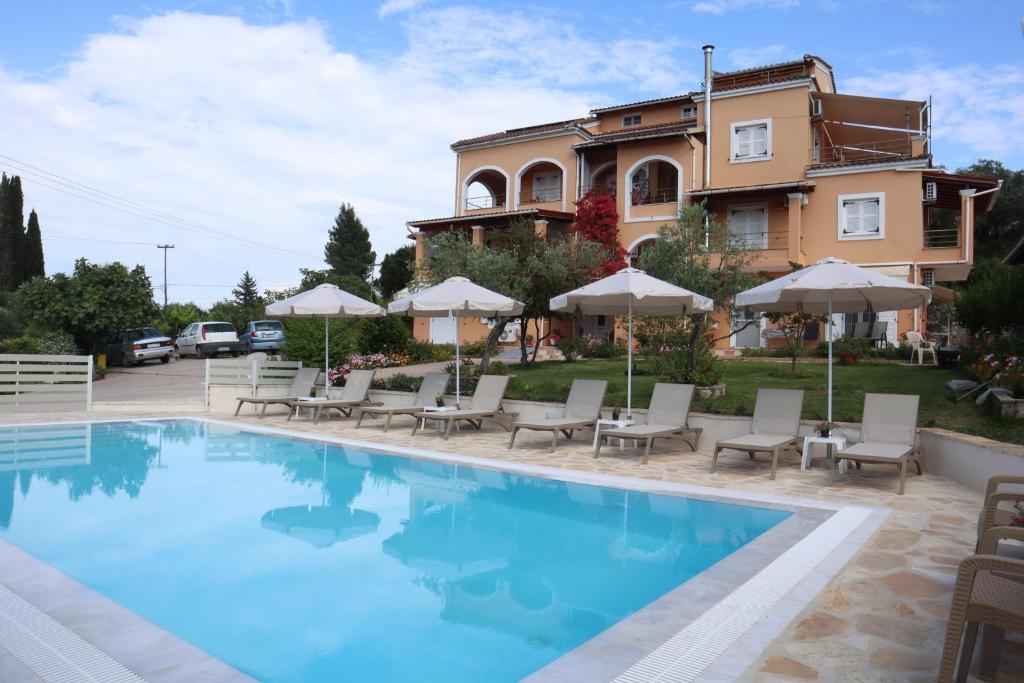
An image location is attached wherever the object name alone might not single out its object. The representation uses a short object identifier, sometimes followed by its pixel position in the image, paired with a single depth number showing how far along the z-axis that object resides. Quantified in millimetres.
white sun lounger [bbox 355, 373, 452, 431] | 13539
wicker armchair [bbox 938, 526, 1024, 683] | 2697
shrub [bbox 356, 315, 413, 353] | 23453
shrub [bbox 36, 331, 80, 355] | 22797
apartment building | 23812
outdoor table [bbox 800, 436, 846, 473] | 8781
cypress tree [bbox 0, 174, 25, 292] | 39438
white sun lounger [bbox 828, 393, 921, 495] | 8281
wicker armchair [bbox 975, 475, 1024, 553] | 4133
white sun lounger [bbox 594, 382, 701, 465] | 10320
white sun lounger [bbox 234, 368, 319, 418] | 15727
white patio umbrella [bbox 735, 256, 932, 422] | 8594
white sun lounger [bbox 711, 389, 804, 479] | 9156
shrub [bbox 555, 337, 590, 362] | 21734
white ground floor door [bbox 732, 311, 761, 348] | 24984
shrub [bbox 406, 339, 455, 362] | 24094
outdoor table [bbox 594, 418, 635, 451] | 10617
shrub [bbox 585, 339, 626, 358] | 22625
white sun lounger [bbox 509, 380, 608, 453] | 10984
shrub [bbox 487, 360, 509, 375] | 17609
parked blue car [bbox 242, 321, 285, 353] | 28631
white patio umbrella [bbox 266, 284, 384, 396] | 14102
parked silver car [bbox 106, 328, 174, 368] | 27312
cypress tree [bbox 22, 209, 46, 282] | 40156
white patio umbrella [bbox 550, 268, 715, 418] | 10172
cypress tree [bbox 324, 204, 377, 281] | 62500
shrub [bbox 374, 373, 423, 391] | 15227
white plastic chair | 18125
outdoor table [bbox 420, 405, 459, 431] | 12635
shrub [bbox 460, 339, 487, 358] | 23297
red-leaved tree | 27609
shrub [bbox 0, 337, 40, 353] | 22781
